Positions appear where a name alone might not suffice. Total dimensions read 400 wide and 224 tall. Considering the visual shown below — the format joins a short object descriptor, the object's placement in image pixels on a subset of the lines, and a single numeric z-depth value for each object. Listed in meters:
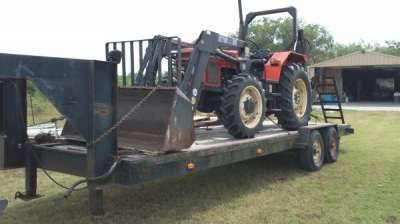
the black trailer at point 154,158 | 4.61
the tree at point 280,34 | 49.19
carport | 32.78
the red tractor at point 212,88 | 5.19
